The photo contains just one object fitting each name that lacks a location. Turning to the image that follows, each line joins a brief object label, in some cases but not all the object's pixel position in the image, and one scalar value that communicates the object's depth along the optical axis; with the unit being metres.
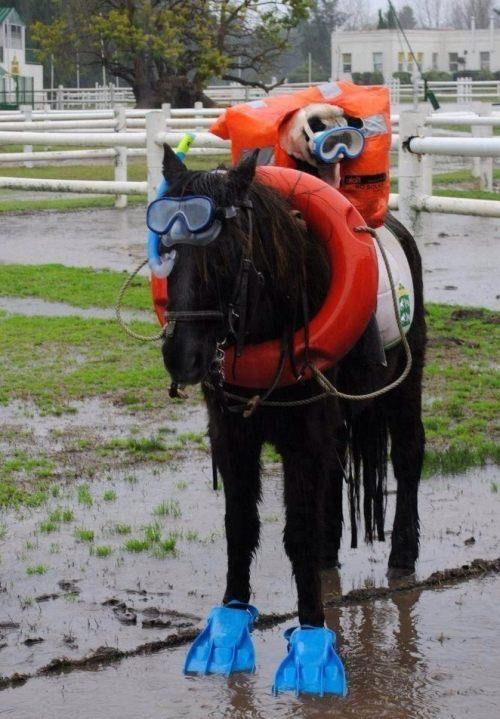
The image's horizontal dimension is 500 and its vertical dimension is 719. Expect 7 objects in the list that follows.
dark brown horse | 3.73
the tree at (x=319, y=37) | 99.81
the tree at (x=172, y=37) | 40.12
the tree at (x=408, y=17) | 144.88
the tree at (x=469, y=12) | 142.75
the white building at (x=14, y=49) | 68.25
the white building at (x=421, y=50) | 85.38
